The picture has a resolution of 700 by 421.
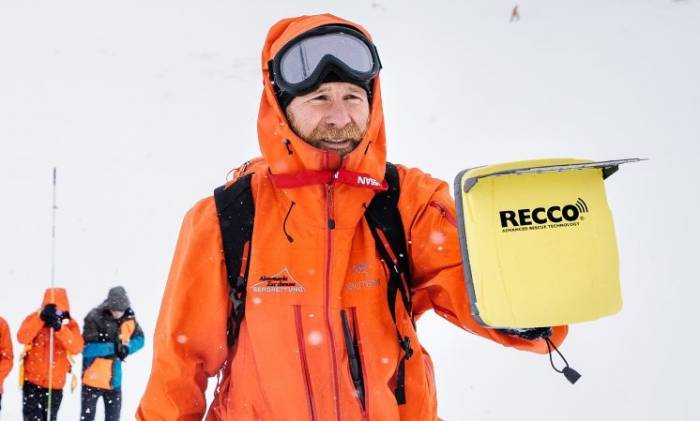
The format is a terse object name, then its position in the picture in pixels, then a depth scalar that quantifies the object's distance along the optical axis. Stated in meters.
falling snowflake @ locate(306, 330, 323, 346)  2.15
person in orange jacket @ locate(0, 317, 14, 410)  6.78
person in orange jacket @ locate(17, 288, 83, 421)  7.13
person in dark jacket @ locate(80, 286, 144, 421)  7.30
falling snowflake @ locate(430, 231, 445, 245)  2.20
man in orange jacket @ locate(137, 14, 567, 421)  2.16
